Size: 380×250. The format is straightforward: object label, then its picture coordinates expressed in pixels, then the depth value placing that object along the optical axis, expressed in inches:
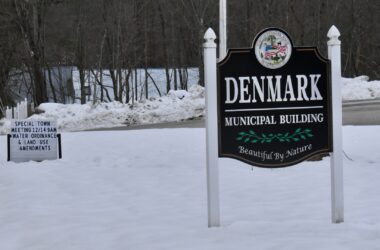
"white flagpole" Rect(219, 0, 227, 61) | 639.9
